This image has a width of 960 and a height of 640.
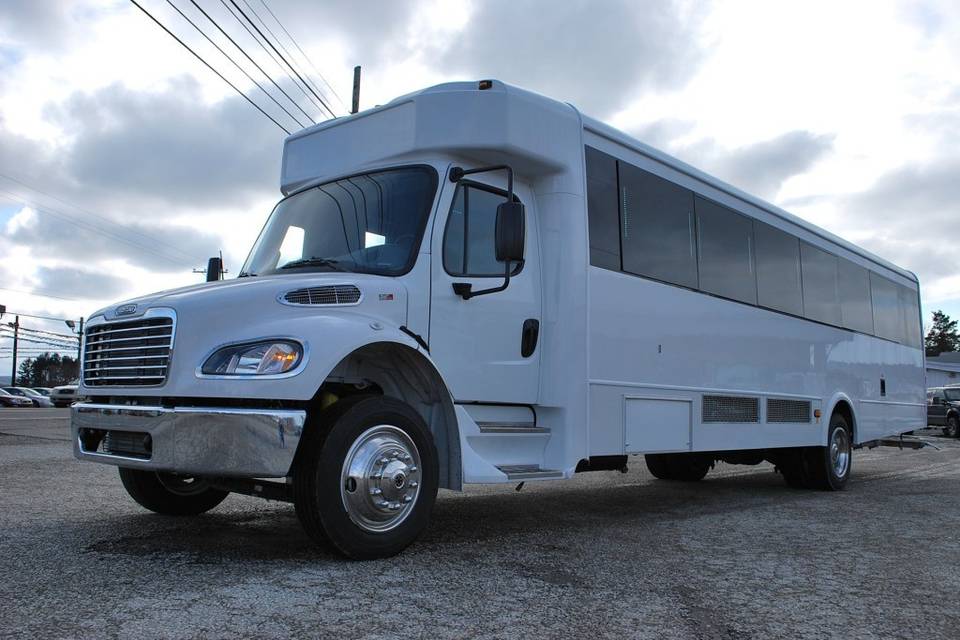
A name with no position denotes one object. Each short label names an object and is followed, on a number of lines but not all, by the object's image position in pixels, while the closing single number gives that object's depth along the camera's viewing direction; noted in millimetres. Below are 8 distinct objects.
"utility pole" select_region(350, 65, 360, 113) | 19406
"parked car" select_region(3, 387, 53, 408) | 52784
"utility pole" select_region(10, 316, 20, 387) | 72312
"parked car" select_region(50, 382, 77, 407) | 46812
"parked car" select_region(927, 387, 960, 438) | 26142
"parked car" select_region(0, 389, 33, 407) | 50534
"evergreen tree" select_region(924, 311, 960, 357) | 116188
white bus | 4453
